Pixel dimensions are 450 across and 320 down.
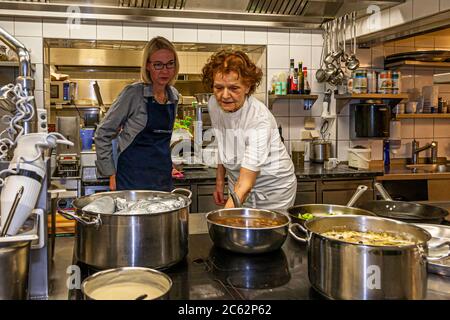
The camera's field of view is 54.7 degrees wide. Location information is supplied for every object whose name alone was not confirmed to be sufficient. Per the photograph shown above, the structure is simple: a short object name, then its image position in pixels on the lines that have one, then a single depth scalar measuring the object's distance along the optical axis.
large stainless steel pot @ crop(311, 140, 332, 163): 4.03
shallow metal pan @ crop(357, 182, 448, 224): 1.59
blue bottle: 4.23
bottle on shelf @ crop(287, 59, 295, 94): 3.89
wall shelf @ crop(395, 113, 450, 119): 4.13
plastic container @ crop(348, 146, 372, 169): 3.79
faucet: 4.28
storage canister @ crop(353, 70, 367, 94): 3.89
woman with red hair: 1.84
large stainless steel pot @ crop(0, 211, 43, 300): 0.82
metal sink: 3.95
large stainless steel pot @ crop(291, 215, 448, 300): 0.90
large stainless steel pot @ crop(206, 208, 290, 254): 1.23
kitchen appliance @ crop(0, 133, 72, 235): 0.89
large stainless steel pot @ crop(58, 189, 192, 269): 1.06
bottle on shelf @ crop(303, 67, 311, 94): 3.93
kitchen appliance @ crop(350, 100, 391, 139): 3.90
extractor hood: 3.32
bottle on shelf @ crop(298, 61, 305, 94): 3.91
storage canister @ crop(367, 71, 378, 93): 3.96
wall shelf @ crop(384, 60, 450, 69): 4.02
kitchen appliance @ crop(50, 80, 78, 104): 5.07
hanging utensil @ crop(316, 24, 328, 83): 3.96
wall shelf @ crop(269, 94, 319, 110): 3.84
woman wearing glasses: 2.32
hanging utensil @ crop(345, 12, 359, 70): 3.81
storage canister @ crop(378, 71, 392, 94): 3.90
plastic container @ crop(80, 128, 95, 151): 3.69
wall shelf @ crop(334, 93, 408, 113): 3.87
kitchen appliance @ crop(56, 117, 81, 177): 3.30
